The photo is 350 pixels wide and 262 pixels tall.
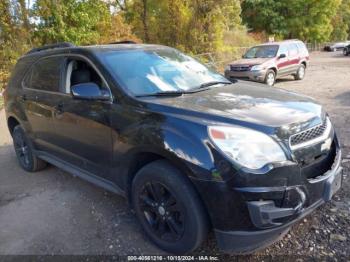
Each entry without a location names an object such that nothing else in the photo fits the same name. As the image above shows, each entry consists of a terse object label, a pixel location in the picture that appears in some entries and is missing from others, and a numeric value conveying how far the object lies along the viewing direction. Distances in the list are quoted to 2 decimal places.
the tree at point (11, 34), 13.95
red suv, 12.12
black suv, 2.51
